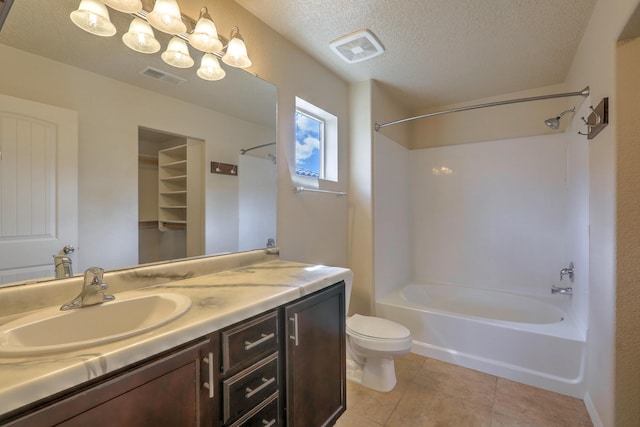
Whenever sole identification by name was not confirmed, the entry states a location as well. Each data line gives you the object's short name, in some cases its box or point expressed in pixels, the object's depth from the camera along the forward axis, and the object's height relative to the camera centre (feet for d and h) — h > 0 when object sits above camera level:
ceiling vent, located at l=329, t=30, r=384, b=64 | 6.15 +3.85
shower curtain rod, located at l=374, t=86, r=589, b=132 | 5.98 +2.62
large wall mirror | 3.13 +0.88
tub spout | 7.63 -2.08
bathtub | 6.16 -3.07
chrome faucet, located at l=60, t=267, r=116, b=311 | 3.08 -0.86
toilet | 6.08 -2.96
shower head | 6.67 +2.15
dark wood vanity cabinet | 2.12 -1.68
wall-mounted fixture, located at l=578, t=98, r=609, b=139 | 4.72 +1.69
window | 7.11 +1.93
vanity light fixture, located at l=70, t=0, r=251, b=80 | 3.62 +2.66
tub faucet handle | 7.54 -1.57
